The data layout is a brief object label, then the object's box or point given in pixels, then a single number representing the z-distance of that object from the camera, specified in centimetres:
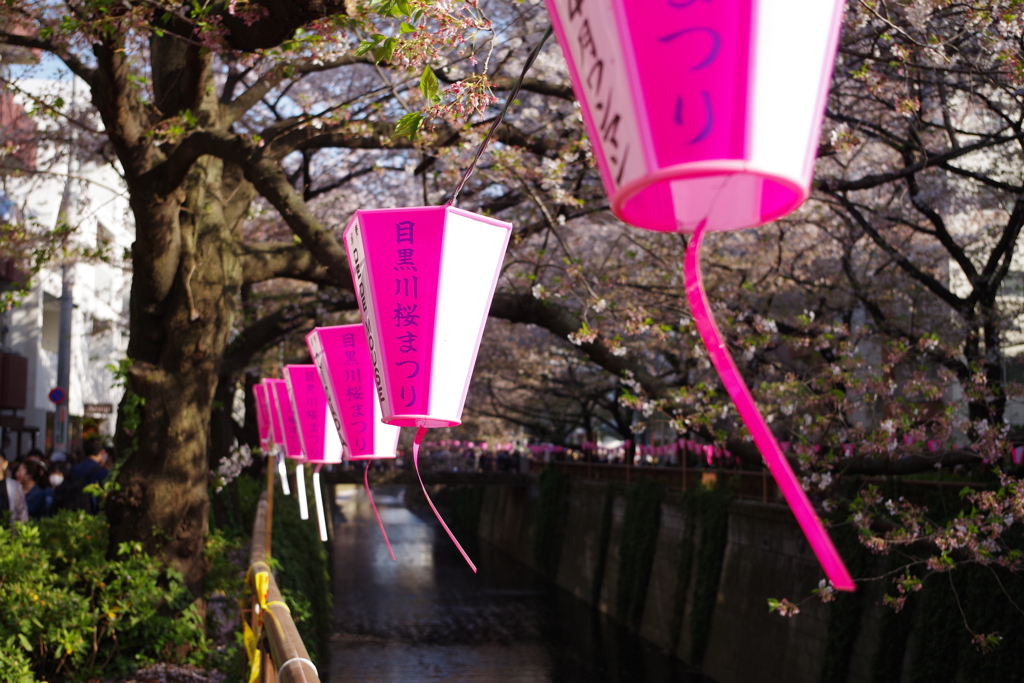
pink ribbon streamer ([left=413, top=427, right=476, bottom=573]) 313
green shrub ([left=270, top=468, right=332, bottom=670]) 894
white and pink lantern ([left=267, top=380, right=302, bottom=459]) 765
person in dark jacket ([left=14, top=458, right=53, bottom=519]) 973
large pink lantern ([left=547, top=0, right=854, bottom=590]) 134
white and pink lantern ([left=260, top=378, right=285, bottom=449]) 836
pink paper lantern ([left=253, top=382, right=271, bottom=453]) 962
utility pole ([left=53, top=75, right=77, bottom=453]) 1358
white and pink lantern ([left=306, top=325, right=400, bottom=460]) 491
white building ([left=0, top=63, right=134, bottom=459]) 1943
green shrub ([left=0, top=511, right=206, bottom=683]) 568
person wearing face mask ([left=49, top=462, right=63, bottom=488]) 1218
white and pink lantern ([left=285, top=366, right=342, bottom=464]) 659
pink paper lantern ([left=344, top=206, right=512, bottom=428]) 308
